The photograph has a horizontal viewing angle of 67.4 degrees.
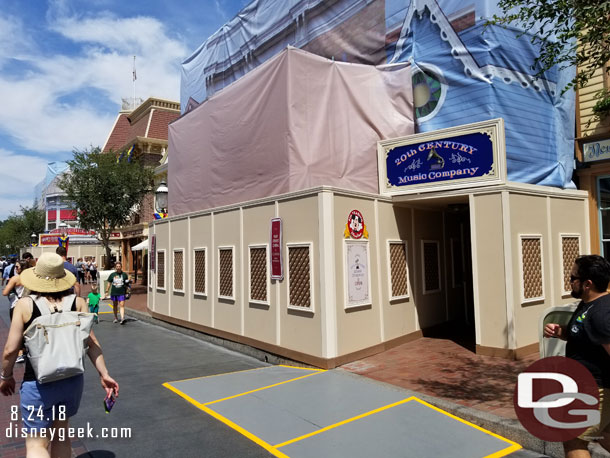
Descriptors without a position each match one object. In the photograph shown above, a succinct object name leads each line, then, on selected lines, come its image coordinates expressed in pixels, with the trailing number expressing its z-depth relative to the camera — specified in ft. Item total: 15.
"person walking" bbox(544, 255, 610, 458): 9.86
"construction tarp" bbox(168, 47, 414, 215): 31.14
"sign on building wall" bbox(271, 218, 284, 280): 28.77
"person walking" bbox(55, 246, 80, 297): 27.43
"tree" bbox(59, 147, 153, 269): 72.64
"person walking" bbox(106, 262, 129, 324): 43.73
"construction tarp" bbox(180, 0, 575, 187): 32.40
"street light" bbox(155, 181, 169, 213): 44.46
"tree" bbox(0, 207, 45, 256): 189.78
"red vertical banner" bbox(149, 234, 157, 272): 48.01
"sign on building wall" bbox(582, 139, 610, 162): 33.47
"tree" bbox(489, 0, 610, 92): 18.16
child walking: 41.64
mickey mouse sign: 26.94
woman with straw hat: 10.82
